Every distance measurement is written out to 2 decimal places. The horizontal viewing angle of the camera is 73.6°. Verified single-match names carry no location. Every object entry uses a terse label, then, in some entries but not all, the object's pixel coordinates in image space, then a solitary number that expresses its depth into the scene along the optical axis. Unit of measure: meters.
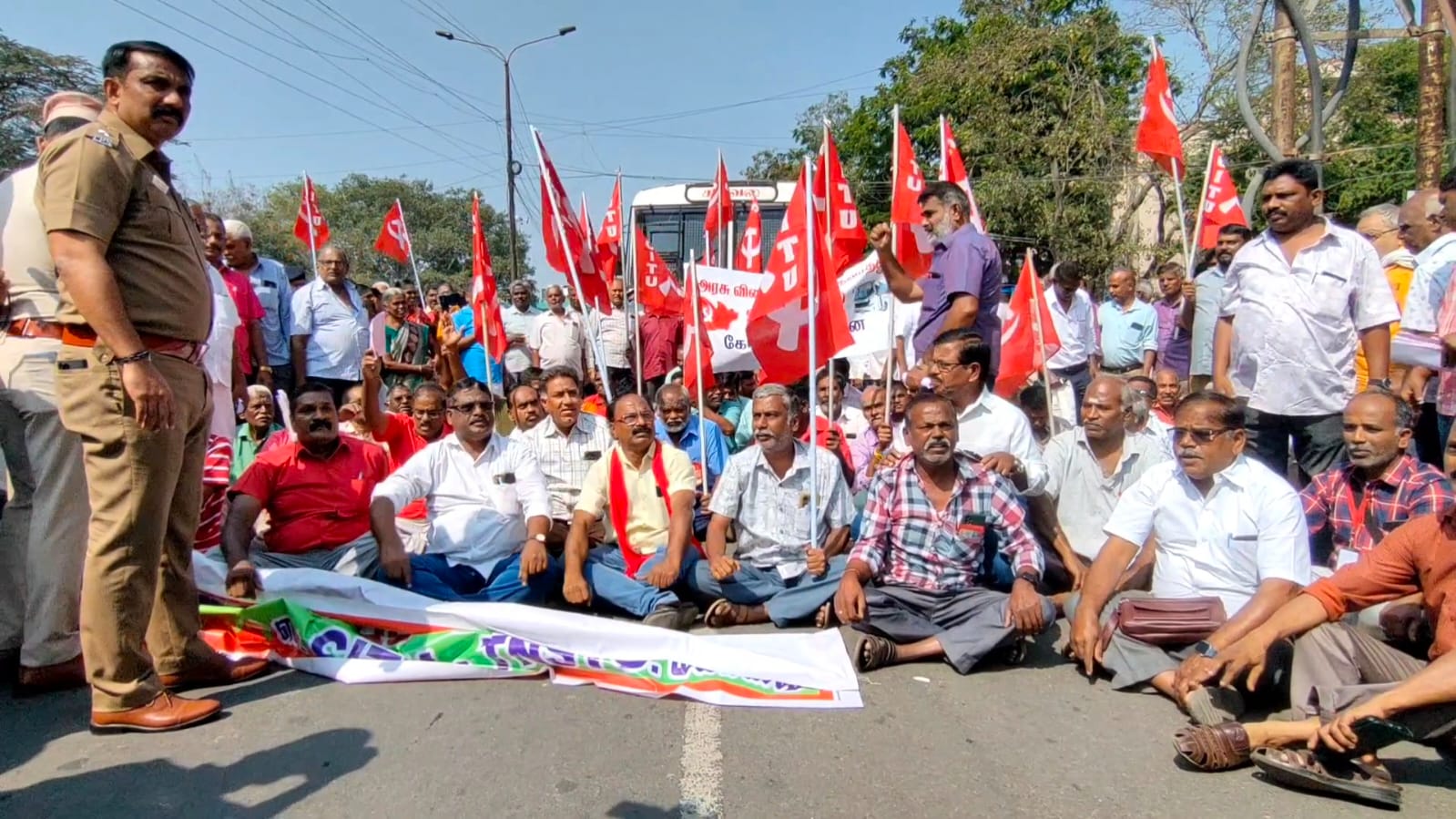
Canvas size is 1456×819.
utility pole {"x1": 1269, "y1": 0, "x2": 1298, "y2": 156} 9.73
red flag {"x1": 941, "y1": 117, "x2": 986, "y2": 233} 7.37
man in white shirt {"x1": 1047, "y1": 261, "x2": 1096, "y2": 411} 7.72
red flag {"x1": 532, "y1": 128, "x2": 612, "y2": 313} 6.77
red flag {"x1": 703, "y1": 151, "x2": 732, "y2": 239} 9.81
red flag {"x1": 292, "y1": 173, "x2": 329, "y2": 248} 9.43
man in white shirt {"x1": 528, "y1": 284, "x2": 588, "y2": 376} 9.37
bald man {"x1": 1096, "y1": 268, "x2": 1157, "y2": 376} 8.27
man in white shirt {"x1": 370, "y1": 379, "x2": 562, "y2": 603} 4.62
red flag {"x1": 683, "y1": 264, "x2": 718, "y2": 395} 6.77
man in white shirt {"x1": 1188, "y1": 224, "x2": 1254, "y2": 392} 6.92
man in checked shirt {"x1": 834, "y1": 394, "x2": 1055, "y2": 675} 4.00
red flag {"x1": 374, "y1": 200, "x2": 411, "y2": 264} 10.33
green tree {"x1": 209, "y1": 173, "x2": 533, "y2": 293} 45.31
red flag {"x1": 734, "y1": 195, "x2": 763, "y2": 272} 9.20
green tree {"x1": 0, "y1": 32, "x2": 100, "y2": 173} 21.56
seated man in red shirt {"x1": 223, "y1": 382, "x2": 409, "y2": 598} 4.47
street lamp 22.80
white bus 11.95
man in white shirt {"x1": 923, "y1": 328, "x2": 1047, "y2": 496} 4.64
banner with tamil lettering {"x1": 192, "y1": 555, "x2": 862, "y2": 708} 3.62
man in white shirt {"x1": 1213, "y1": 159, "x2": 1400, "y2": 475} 4.29
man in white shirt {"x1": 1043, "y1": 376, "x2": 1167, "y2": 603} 4.60
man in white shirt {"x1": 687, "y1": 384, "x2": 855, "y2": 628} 4.69
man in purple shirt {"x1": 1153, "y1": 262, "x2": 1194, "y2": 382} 7.74
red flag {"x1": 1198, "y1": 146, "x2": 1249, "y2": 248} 7.64
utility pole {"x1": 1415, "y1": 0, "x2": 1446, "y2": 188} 9.32
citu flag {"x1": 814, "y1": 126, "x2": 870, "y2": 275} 6.21
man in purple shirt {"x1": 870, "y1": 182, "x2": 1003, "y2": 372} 5.00
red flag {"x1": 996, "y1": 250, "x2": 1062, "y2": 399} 5.88
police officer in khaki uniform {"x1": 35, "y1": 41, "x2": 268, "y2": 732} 2.85
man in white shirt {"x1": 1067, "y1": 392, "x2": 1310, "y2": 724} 3.45
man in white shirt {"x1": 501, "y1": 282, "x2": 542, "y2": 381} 9.62
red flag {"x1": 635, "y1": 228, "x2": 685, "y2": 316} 8.94
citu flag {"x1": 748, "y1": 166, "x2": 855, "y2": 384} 5.01
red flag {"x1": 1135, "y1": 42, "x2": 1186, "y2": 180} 7.59
